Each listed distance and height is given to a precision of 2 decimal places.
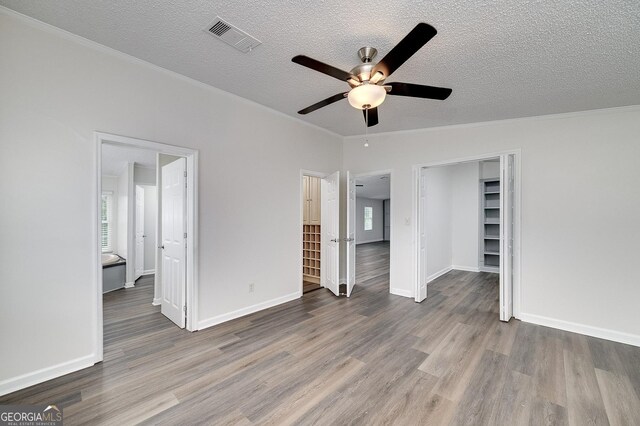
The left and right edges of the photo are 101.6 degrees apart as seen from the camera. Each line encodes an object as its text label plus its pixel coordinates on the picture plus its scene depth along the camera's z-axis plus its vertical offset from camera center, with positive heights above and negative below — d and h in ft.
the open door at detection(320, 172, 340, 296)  14.89 -1.14
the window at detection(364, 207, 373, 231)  43.37 -0.84
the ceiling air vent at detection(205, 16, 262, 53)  6.64 +4.79
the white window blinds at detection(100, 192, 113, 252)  21.16 -0.68
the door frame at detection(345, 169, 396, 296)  15.20 -0.11
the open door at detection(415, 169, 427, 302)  14.14 -1.65
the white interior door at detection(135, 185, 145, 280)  19.57 -1.25
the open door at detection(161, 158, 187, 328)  10.39 -1.18
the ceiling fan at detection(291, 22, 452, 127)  5.88 +3.48
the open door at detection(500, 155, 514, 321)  11.57 -1.09
